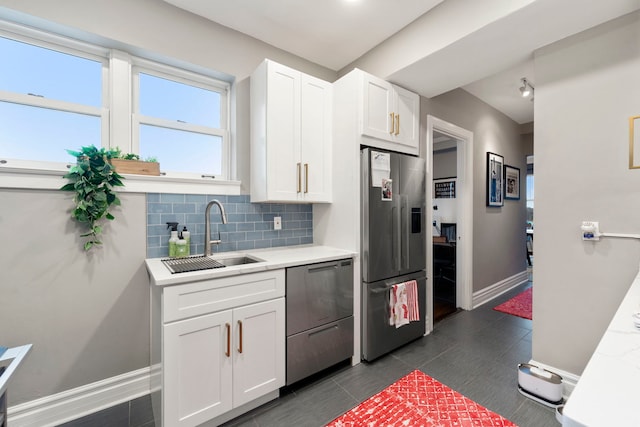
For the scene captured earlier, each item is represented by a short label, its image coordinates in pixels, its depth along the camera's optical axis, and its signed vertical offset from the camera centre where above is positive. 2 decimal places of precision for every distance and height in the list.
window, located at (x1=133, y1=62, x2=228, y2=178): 2.06 +0.75
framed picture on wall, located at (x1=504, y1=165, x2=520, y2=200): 4.15 +0.48
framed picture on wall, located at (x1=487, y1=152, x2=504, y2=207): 3.72 +0.47
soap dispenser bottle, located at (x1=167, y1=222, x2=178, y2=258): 1.93 -0.18
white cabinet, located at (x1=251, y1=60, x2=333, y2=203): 2.12 +0.64
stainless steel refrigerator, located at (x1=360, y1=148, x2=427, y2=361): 2.23 -0.22
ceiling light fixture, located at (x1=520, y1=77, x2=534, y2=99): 3.01 +1.40
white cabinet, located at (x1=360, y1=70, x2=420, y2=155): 2.28 +0.89
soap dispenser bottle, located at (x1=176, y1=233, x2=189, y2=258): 1.94 -0.26
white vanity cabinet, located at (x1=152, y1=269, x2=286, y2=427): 1.41 -0.77
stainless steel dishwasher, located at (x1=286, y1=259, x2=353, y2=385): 1.85 -0.76
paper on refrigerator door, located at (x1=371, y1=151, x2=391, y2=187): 2.23 +0.38
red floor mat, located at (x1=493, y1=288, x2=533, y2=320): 3.27 -1.21
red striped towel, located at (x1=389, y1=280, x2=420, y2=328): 2.36 -0.81
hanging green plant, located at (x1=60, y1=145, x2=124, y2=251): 1.65 +0.16
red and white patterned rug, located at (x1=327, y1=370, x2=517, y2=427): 1.61 -1.25
